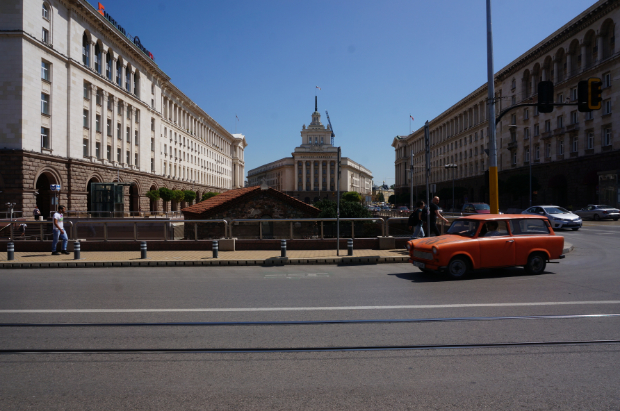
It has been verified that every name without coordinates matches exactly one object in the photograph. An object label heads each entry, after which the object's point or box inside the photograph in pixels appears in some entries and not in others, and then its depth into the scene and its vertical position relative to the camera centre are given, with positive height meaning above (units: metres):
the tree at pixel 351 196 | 110.44 +4.80
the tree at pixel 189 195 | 68.44 +3.30
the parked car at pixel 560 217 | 28.66 -0.17
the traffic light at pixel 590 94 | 13.76 +3.63
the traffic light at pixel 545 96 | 13.85 +3.60
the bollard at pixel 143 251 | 15.73 -1.17
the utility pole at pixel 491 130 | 15.89 +3.01
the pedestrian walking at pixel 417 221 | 15.80 -0.20
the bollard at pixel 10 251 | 15.73 -1.14
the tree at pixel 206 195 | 78.25 +3.76
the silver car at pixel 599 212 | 36.25 +0.16
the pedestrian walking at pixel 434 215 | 15.64 -0.01
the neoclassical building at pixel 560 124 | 43.59 +10.63
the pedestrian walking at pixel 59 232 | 16.78 -0.57
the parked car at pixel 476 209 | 37.27 +0.56
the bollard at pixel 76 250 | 15.95 -1.13
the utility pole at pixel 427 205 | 15.32 +0.36
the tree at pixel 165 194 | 59.12 +3.00
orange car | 11.11 -0.77
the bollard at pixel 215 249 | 15.71 -1.11
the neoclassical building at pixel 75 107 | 34.56 +10.76
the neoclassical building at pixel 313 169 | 158.12 +16.43
